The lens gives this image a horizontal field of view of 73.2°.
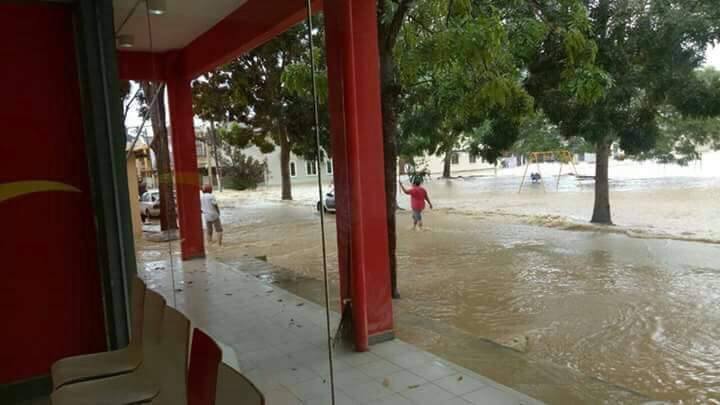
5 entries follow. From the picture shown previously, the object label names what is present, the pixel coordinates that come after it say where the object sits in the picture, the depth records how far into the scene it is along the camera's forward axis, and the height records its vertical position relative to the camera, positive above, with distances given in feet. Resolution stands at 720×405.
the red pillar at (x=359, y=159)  10.03 +0.09
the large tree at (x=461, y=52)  14.20 +3.38
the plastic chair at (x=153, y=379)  5.33 -2.56
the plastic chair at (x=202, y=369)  4.35 -1.90
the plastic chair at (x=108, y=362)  6.82 -2.75
